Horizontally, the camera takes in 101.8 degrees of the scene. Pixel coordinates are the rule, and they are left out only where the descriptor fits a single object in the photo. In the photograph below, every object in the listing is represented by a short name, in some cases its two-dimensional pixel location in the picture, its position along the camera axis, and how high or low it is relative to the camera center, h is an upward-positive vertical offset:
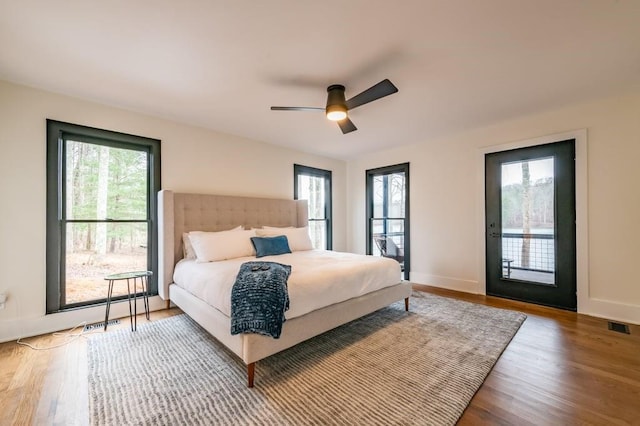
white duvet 2.16 -0.62
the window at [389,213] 5.06 +0.01
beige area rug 1.61 -1.24
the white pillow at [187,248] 3.44 -0.44
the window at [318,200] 5.47 +0.32
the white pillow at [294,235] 4.01 -0.33
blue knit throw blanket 1.86 -0.66
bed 2.04 -0.79
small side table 2.80 -0.87
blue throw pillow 3.55 -0.44
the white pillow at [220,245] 3.22 -0.39
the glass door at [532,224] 3.37 -0.16
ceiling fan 2.42 +1.08
